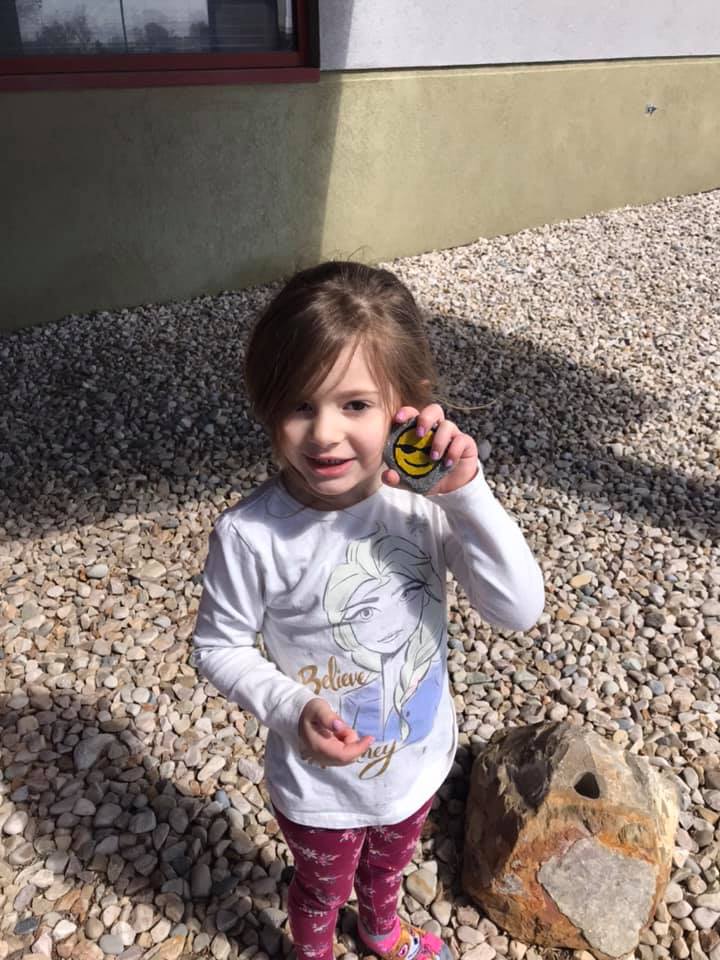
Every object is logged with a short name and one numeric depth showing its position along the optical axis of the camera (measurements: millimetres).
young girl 1361
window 5133
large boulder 2082
